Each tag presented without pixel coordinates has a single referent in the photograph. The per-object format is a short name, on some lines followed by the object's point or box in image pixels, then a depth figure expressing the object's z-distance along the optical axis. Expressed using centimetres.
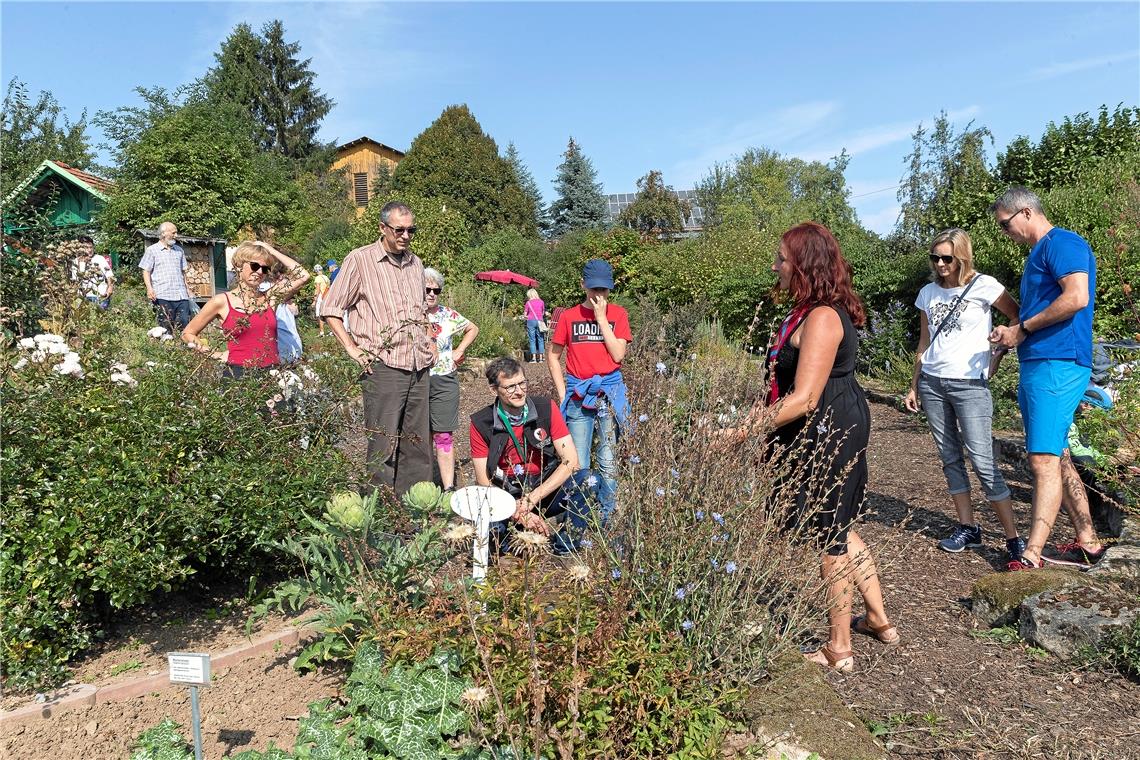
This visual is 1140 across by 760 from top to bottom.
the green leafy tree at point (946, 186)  1202
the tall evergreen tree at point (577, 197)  4081
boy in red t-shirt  495
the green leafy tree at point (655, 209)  4009
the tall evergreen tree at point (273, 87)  4412
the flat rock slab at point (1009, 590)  348
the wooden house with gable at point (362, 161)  5241
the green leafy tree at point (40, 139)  2598
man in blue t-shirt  382
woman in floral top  527
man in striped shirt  439
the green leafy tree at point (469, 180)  4162
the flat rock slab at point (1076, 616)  318
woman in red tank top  408
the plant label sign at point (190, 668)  210
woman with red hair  299
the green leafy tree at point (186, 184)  2145
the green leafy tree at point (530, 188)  4344
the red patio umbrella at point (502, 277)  1936
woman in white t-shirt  432
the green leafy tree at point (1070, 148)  1148
